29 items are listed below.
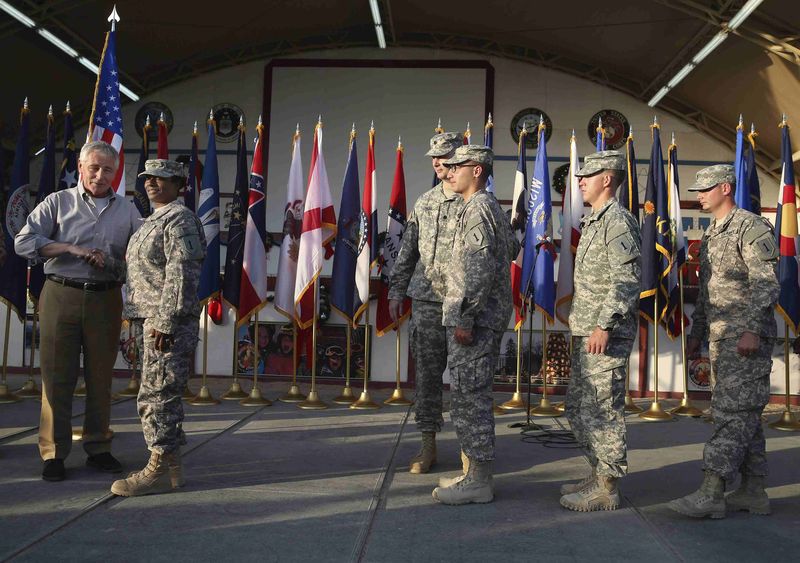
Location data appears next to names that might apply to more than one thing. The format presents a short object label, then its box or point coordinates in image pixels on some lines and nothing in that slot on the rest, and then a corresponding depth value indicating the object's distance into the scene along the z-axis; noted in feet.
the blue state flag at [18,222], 20.59
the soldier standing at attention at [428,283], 11.91
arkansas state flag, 20.97
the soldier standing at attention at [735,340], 10.05
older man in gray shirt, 11.27
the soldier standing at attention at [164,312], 10.18
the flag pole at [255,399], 20.85
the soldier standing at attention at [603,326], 10.03
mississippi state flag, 21.24
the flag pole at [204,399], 20.65
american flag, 15.08
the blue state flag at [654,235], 20.89
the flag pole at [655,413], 20.49
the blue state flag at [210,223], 21.04
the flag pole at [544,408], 20.56
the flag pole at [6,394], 19.89
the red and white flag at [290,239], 21.54
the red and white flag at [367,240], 21.27
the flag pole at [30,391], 21.04
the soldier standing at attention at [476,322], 10.27
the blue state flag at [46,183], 20.75
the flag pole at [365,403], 20.88
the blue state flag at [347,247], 21.26
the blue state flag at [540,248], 20.42
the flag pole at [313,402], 20.55
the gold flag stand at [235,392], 21.83
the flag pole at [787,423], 19.56
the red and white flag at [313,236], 20.99
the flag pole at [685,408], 21.72
